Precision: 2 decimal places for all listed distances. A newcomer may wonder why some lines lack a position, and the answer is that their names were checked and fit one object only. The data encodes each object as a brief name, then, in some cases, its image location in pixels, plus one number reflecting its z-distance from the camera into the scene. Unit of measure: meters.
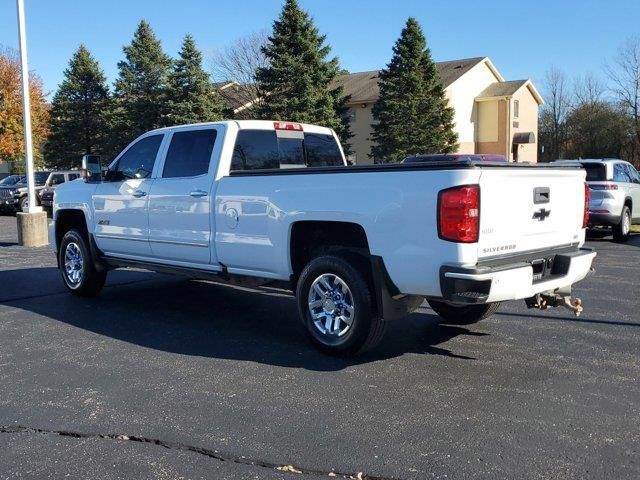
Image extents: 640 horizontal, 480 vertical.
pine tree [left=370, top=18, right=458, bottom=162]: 36.69
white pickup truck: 4.84
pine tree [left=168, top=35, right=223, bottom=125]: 36.91
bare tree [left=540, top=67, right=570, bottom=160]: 62.59
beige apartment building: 44.69
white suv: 14.00
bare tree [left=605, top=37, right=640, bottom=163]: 47.44
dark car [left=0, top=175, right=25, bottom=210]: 26.28
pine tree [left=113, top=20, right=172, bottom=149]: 40.41
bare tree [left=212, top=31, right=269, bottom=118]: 39.78
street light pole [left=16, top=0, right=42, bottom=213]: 14.79
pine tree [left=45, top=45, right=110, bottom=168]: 43.09
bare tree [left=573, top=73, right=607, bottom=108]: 58.40
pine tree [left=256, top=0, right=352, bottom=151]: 33.50
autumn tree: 45.94
